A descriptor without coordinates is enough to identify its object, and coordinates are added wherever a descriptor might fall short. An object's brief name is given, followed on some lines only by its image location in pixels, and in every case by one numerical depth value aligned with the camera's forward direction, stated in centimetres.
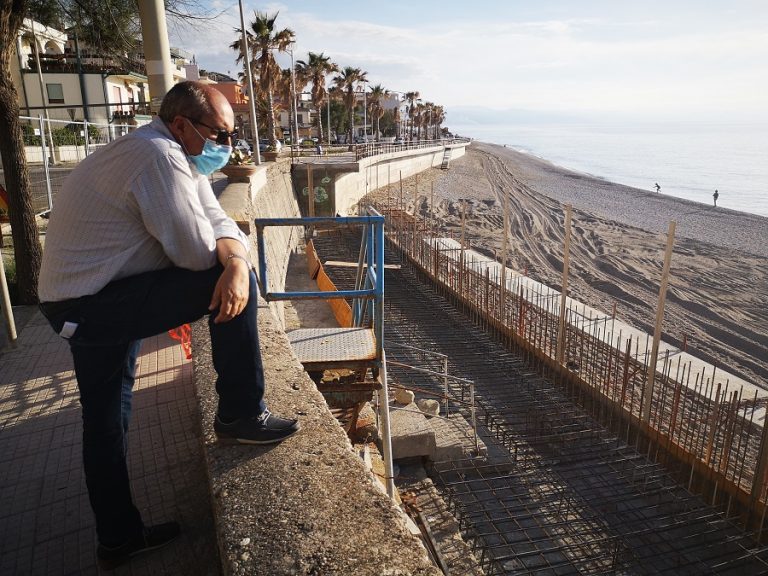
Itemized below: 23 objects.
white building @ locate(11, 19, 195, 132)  3029
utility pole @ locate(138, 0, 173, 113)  473
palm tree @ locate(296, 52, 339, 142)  5000
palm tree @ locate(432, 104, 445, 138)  11569
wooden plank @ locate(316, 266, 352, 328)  1049
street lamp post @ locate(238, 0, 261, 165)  1970
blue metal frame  418
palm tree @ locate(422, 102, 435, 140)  10444
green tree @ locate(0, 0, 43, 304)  674
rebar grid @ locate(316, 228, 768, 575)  669
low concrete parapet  173
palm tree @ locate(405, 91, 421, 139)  8931
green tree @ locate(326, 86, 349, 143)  7581
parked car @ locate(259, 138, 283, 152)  3457
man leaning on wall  186
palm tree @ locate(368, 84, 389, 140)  7012
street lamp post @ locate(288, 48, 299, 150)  4156
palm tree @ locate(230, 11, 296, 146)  3459
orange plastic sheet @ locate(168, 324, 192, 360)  470
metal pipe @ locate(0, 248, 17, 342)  520
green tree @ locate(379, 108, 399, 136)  10019
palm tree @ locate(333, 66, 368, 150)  5588
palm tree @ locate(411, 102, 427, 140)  9888
